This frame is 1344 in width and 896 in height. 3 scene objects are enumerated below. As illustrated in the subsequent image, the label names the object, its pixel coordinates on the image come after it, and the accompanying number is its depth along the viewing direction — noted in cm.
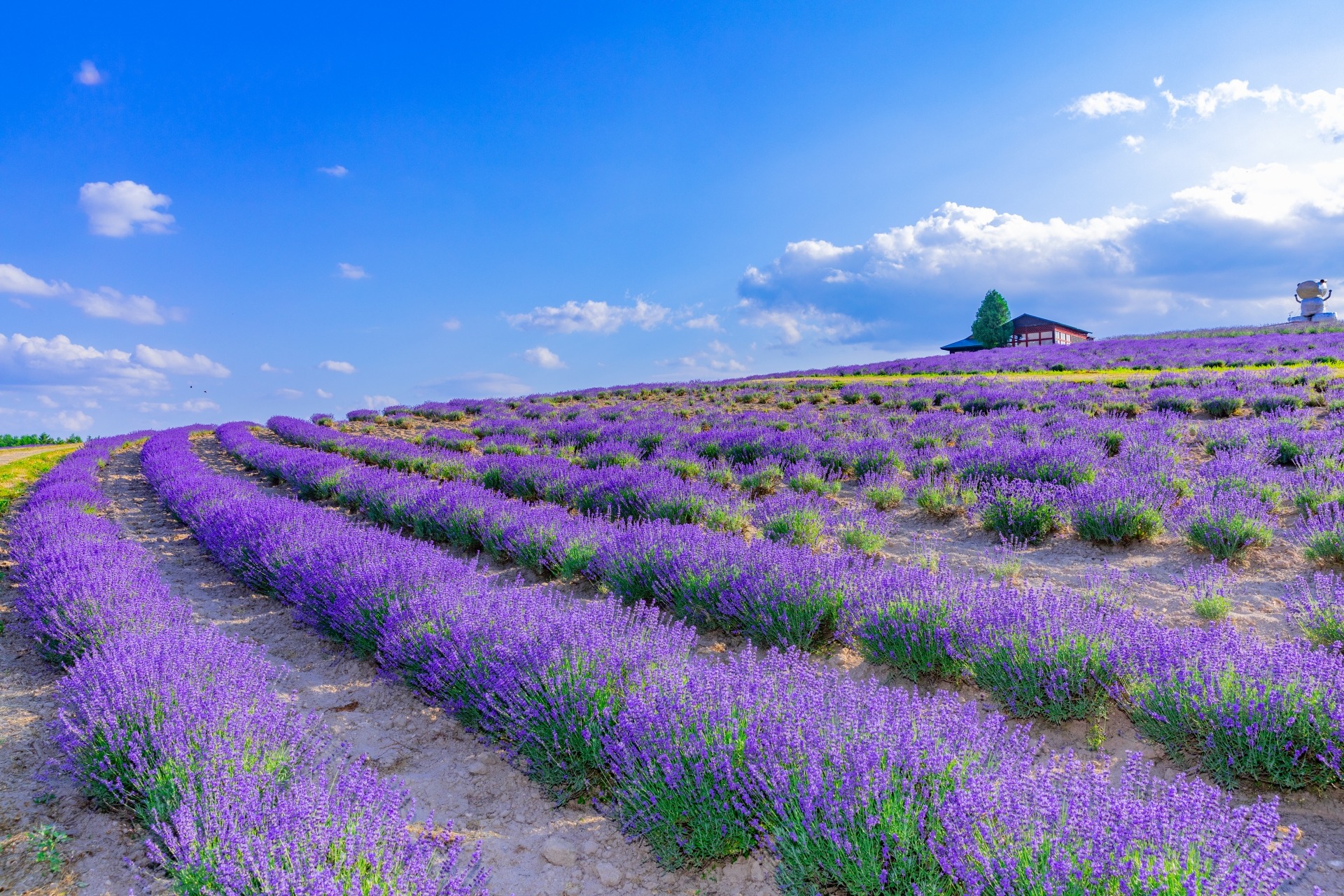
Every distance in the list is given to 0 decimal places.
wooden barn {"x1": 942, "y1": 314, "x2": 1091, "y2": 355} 4728
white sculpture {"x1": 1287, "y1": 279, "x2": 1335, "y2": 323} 4603
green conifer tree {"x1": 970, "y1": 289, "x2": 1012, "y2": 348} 4766
